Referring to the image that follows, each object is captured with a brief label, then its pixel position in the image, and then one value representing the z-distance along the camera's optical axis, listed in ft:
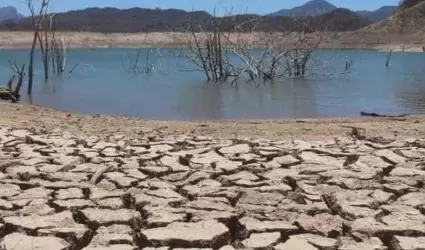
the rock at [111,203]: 14.89
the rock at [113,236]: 12.59
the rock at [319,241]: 12.41
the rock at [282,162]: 19.16
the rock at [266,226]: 13.17
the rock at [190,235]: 12.59
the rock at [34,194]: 15.59
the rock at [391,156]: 19.55
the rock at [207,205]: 14.67
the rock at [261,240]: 12.41
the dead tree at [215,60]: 71.00
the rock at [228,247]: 12.35
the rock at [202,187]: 16.19
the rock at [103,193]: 15.76
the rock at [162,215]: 13.66
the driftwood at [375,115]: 42.04
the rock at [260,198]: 15.15
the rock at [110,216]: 13.76
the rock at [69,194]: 15.64
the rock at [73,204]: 14.80
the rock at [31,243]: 12.34
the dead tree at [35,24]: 59.19
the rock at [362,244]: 12.31
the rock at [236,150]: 21.29
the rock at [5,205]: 14.73
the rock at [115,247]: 12.27
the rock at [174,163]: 18.88
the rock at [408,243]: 12.23
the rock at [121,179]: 17.08
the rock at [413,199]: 15.02
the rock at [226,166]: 18.69
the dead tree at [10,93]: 48.08
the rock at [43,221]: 13.42
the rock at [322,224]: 13.16
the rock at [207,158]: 19.81
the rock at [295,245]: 12.25
